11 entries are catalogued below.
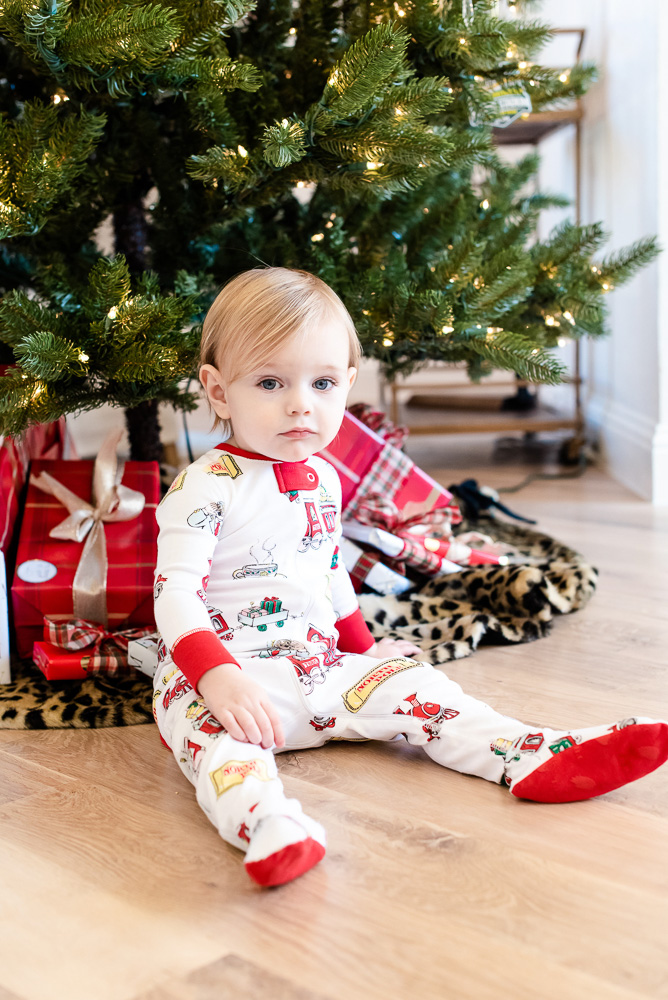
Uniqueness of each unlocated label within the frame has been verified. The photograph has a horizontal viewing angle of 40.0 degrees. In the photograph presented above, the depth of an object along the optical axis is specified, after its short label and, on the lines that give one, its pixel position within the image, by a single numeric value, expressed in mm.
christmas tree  1104
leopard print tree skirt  1103
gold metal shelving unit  2393
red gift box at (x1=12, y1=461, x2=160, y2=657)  1229
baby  856
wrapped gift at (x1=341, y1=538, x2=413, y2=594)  1451
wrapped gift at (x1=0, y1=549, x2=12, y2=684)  1171
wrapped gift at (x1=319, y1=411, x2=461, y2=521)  1562
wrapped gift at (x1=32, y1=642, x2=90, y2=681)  1161
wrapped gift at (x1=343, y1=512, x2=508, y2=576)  1471
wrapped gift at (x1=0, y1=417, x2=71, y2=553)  1240
